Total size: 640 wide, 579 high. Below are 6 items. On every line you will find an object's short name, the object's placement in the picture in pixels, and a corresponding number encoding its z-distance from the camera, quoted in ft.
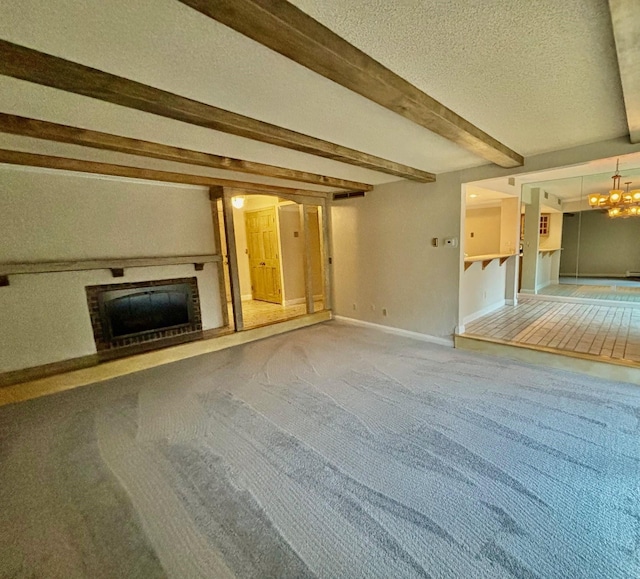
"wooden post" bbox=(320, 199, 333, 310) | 19.79
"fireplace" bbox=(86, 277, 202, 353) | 13.28
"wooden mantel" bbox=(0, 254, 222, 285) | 10.94
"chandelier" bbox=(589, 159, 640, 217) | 17.28
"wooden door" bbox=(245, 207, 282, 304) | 23.85
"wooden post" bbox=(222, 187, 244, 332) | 15.23
